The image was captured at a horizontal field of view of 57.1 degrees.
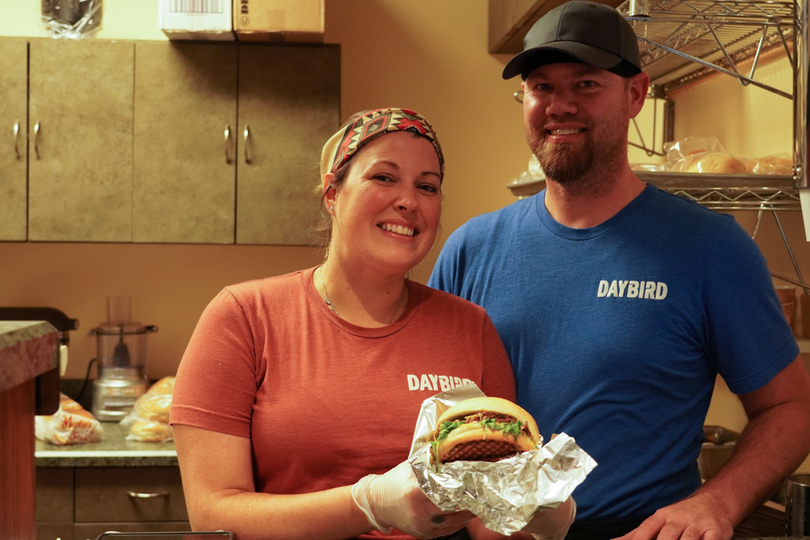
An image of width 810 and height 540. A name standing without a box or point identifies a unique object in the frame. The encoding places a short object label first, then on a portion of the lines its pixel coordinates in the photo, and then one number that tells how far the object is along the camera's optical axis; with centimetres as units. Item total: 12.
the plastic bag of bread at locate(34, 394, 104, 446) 231
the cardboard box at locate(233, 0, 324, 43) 243
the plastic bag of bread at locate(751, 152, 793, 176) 156
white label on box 242
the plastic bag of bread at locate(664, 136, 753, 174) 161
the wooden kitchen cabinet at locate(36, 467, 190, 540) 225
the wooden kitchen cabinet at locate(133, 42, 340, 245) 255
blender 265
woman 115
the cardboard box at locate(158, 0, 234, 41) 241
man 138
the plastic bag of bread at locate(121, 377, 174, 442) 238
